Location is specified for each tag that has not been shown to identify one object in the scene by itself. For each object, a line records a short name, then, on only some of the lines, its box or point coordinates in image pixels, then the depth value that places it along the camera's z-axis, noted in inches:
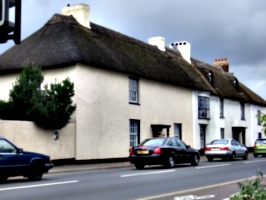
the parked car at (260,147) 1505.8
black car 855.1
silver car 1187.9
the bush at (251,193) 274.8
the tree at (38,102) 926.4
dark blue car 580.5
